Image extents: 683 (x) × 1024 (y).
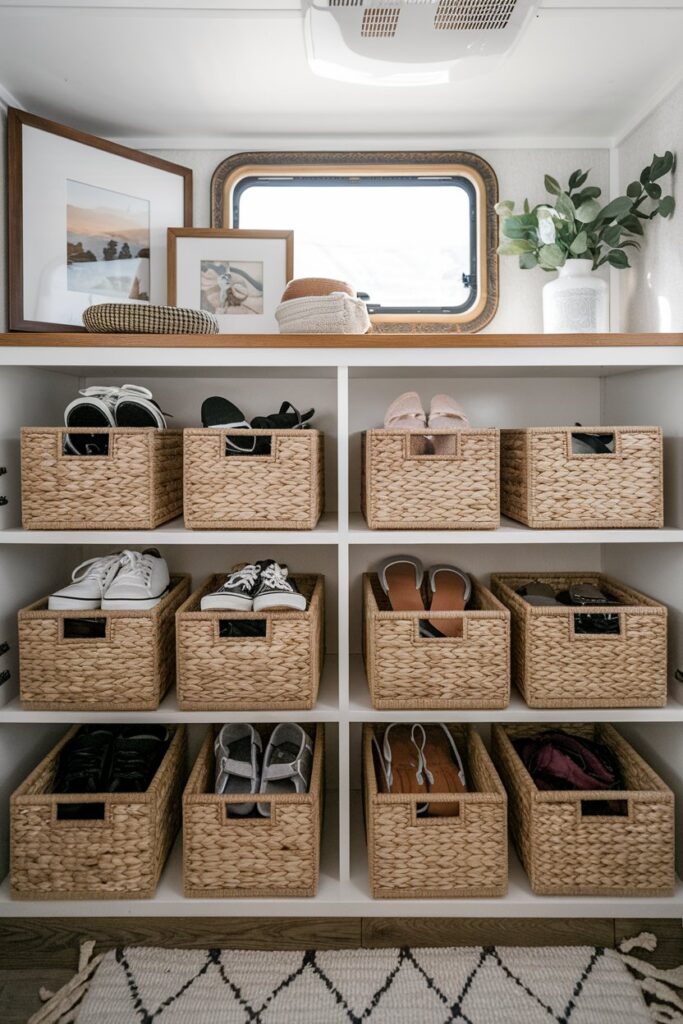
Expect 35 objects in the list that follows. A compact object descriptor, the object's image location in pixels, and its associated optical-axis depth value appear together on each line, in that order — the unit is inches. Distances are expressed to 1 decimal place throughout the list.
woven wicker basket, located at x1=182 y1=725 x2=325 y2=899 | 61.4
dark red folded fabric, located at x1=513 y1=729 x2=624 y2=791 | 67.6
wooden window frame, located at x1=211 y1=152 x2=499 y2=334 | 81.5
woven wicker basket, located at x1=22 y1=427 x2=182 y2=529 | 63.0
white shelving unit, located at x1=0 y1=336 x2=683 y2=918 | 62.9
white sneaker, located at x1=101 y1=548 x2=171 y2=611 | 64.4
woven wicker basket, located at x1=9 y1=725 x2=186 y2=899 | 61.2
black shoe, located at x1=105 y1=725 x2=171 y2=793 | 65.6
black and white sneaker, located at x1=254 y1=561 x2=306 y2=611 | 63.1
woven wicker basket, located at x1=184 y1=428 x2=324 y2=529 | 63.3
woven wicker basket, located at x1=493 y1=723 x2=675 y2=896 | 61.8
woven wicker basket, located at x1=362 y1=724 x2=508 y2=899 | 61.6
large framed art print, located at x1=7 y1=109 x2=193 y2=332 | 70.9
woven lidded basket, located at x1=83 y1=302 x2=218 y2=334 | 63.6
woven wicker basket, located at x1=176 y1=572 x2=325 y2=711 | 63.2
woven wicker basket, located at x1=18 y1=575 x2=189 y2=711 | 63.6
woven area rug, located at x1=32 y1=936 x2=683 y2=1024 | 56.3
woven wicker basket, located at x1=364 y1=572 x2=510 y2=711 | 63.9
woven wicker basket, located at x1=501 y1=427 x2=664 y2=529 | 64.0
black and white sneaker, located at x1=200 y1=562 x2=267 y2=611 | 63.5
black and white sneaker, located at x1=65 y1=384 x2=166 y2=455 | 64.2
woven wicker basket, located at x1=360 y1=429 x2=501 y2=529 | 63.6
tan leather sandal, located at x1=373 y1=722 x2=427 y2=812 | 67.9
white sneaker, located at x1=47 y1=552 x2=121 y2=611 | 64.1
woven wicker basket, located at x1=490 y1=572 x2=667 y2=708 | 64.2
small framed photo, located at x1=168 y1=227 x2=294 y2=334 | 79.7
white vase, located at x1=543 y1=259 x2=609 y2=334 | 72.8
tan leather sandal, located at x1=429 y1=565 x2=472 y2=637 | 71.7
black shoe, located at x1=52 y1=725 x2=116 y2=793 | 64.9
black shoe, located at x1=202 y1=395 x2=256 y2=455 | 64.4
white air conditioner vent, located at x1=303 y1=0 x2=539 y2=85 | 56.1
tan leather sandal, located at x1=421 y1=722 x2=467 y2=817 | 64.7
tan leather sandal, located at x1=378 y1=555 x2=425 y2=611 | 71.4
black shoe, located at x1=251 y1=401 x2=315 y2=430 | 66.9
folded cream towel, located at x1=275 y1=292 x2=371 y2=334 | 64.4
